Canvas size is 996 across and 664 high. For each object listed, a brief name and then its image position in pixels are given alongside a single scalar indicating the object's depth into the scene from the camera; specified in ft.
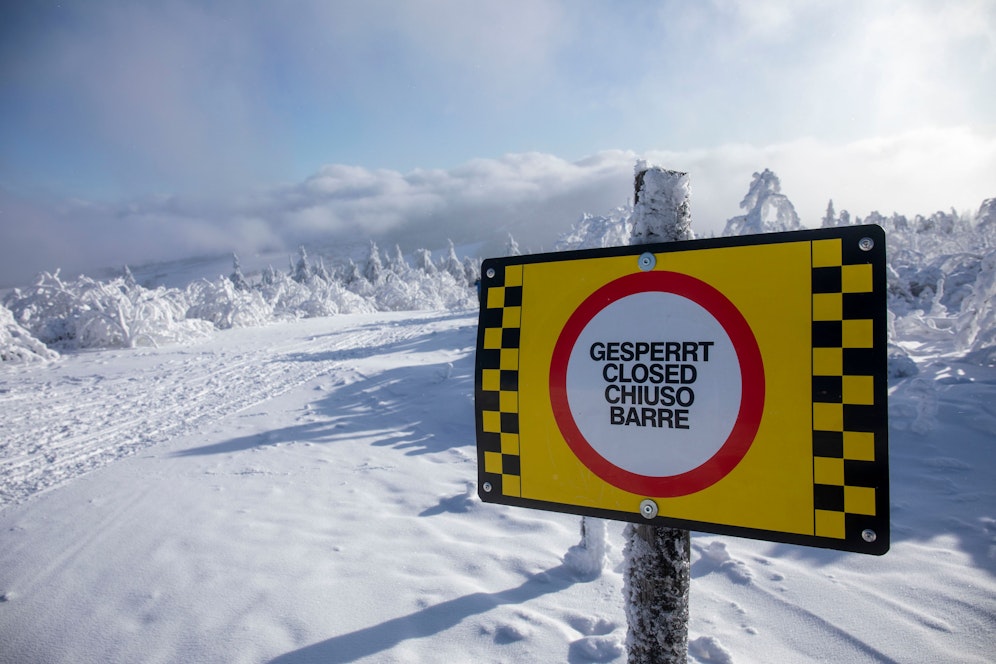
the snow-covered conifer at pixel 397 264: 204.60
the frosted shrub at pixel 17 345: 35.73
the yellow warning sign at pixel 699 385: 3.60
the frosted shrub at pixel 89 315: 43.24
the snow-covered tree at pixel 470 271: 214.40
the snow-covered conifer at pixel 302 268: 192.03
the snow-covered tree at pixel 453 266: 222.28
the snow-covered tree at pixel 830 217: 116.14
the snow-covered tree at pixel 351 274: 186.39
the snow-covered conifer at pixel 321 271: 195.77
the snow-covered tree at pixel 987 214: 31.71
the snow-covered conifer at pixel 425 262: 208.44
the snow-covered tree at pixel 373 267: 195.11
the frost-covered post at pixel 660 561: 4.25
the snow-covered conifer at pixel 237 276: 181.57
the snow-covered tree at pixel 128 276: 199.16
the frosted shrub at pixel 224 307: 66.80
